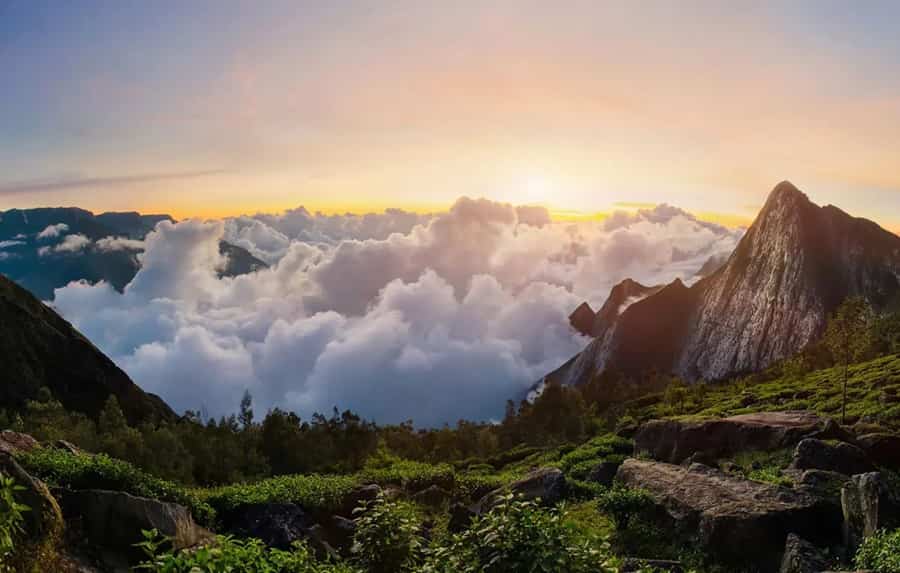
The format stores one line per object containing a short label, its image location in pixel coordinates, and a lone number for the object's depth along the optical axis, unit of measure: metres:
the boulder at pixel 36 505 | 16.27
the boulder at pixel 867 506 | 19.50
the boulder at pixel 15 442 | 27.70
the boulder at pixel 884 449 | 30.75
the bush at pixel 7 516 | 9.85
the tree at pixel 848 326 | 56.28
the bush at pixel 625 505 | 25.92
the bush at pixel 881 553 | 16.23
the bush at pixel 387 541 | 15.87
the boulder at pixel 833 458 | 29.09
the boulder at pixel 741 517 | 21.86
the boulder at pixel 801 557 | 18.84
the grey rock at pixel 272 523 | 25.91
